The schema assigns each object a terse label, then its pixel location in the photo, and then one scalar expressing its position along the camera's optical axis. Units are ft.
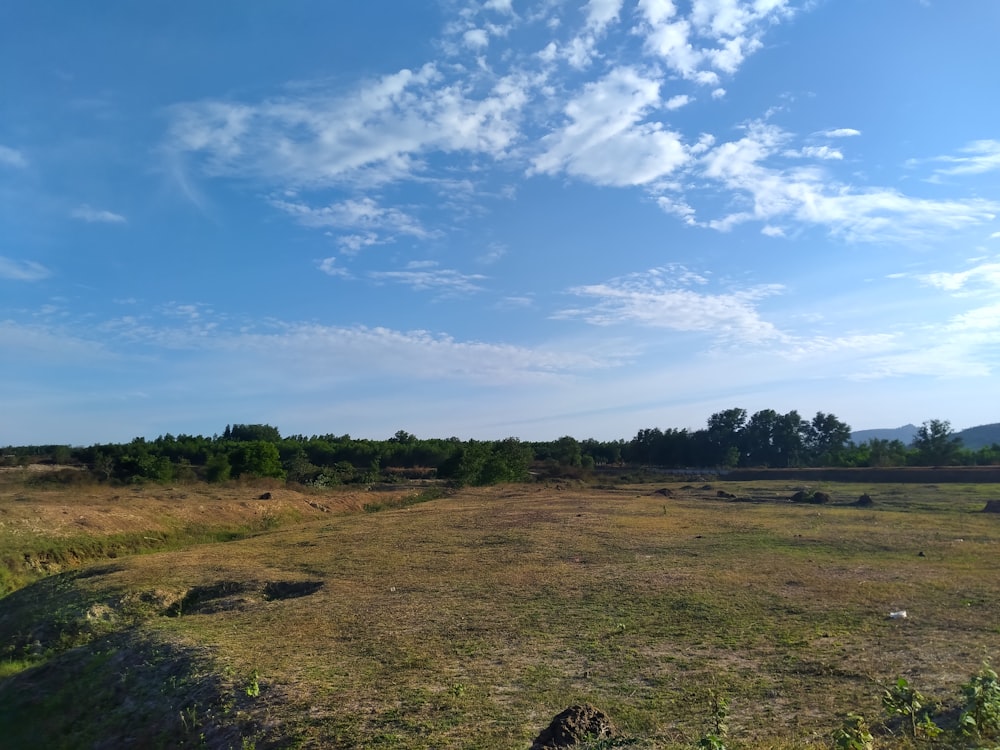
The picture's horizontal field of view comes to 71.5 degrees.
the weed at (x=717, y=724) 15.85
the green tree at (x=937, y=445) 233.76
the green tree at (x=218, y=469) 172.24
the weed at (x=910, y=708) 17.81
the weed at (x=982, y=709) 17.35
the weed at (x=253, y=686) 25.57
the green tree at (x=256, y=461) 183.11
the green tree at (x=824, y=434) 334.85
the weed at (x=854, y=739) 15.81
